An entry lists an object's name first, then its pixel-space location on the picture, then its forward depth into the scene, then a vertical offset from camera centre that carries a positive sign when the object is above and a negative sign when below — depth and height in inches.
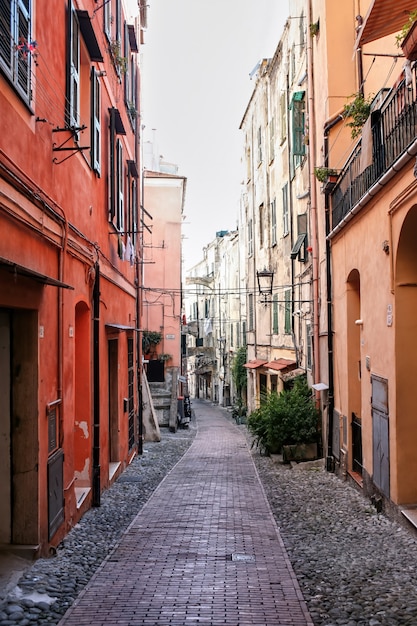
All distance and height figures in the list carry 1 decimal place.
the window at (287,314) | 804.0 +31.5
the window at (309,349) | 646.5 -9.7
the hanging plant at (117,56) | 497.0 +219.8
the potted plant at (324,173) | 525.3 +132.8
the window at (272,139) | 898.7 +276.4
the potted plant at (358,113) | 457.1 +157.4
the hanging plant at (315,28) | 580.4 +275.3
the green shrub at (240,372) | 1279.5 -62.9
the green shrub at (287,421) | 587.8 -73.8
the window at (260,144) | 1013.5 +302.4
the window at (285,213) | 802.8 +156.9
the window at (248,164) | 1131.7 +305.1
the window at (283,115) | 804.0 +276.3
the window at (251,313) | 1122.4 +46.1
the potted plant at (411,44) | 219.8 +100.4
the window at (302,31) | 692.1 +325.6
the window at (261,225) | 1002.7 +175.5
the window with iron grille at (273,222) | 896.9 +161.2
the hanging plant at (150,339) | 1137.4 +3.1
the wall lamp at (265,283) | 804.6 +79.9
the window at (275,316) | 896.6 +32.4
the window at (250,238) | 1119.0 +175.3
